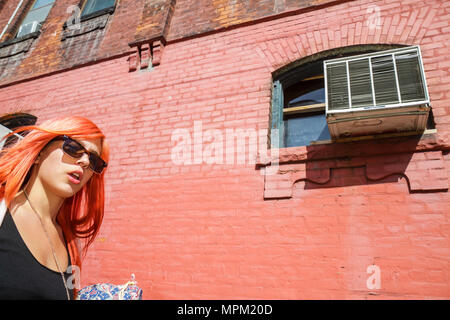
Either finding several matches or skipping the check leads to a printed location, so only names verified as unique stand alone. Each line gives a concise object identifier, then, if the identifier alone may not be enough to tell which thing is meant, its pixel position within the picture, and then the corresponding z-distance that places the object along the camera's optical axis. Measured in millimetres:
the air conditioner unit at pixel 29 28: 7395
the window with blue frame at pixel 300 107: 3812
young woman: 1332
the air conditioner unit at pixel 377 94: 2834
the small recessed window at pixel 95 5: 6879
